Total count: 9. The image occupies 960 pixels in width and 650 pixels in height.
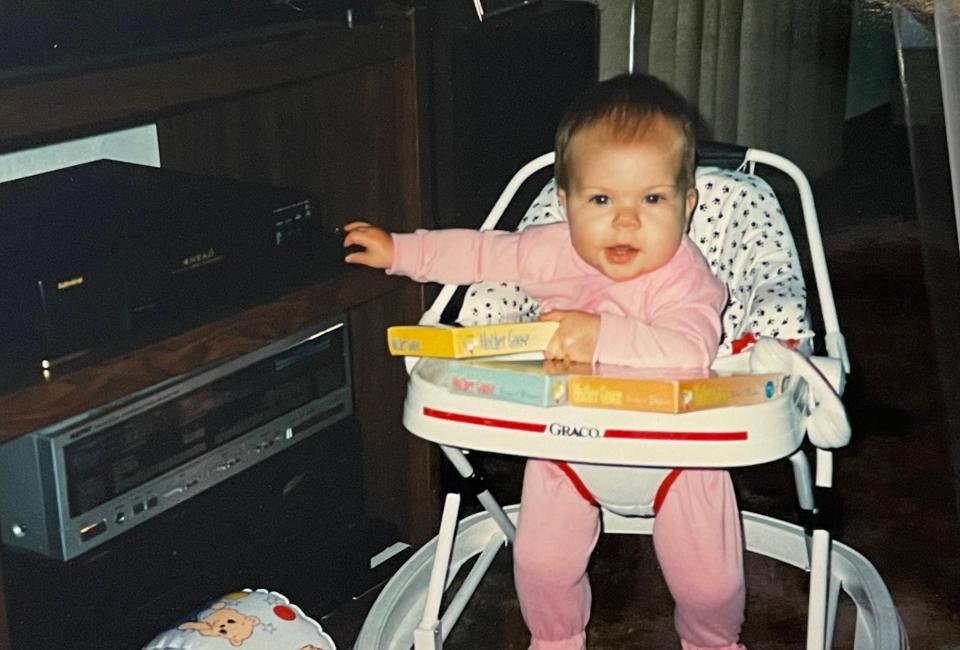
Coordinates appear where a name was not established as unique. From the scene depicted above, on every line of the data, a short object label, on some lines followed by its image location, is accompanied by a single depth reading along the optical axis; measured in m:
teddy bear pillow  1.40
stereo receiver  1.37
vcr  1.32
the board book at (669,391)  1.16
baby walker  1.18
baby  1.32
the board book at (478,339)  1.26
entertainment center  1.31
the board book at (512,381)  1.19
